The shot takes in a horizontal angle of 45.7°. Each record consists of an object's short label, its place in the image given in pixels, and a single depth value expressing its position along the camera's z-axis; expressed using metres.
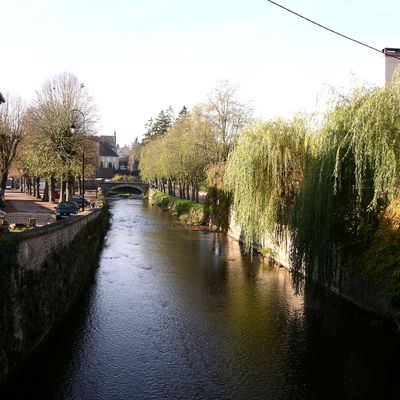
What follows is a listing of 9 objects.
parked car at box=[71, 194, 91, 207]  41.80
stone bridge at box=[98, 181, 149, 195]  85.25
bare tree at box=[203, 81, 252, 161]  40.34
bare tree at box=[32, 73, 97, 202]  38.09
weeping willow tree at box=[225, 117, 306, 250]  22.70
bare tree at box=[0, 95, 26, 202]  41.06
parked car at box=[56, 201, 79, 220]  31.50
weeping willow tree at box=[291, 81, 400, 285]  14.35
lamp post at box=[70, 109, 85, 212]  38.20
